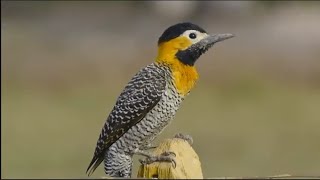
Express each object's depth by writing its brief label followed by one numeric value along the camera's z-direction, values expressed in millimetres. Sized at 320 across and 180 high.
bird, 7391
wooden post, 6078
